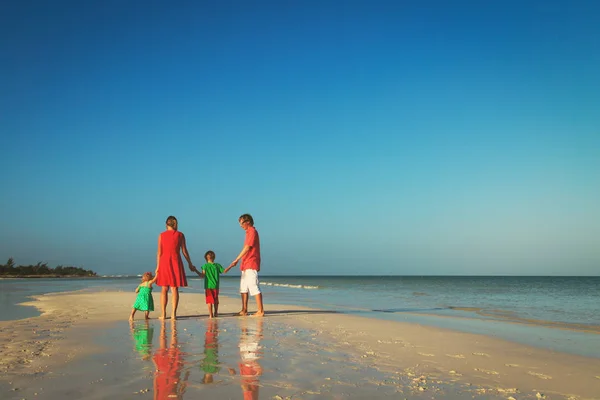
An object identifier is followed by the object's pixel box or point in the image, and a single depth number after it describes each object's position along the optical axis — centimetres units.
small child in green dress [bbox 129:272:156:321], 945
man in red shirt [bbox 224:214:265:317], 1041
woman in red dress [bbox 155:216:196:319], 927
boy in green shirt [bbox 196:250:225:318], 1029
